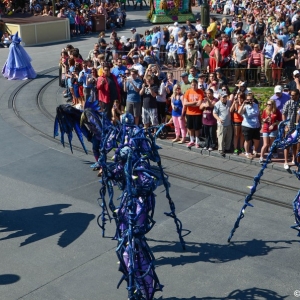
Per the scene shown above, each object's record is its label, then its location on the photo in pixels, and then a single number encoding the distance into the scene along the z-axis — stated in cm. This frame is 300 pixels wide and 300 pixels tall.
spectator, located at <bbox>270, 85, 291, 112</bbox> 1375
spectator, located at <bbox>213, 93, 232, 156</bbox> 1346
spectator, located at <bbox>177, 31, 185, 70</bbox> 2140
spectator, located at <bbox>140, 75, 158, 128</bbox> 1496
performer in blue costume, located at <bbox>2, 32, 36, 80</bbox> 2233
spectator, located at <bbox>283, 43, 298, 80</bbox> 1802
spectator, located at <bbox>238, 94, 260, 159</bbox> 1323
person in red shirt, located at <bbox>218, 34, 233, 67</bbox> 1903
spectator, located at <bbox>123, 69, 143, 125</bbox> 1516
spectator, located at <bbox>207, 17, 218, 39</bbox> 2261
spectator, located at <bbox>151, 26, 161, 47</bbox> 2304
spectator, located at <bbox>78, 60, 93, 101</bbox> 1698
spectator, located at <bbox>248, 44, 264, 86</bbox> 1819
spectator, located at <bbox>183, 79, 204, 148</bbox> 1405
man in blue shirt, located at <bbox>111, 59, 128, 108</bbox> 1648
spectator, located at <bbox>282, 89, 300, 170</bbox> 1291
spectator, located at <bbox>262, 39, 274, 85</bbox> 1839
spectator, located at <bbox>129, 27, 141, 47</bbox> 2242
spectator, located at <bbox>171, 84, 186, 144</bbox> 1445
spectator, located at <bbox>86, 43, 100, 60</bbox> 1945
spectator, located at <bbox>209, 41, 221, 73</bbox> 1869
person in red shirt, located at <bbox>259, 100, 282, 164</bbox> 1313
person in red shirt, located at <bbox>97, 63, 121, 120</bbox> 1562
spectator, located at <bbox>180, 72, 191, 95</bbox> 1484
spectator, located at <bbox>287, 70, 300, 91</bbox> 1499
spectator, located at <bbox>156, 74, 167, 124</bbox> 1509
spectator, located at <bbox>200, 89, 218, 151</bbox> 1380
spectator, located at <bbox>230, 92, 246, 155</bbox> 1345
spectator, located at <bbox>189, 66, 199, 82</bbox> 1563
